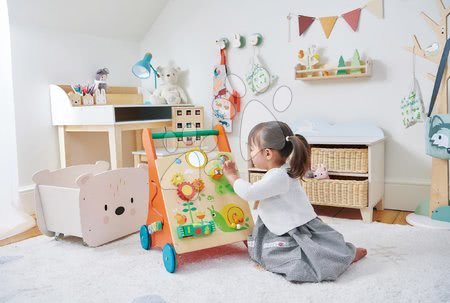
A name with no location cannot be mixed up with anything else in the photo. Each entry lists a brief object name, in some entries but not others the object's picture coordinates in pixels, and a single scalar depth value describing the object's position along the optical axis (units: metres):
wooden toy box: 1.84
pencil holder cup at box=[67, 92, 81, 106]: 2.59
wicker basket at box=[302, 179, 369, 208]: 2.14
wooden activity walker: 1.58
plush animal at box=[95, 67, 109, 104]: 2.66
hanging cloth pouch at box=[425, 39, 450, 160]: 2.00
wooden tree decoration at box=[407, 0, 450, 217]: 2.07
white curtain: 2.16
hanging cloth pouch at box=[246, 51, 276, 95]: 2.71
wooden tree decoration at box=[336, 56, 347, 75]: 2.41
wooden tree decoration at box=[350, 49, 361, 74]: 2.36
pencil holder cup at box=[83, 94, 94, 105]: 2.62
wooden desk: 2.42
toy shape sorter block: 2.88
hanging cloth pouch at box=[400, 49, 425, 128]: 2.15
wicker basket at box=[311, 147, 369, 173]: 2.17
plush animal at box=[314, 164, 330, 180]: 2.25
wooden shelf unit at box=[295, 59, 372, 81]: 2.34
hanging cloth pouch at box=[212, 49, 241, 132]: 2.90
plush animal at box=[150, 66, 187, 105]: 3.01
